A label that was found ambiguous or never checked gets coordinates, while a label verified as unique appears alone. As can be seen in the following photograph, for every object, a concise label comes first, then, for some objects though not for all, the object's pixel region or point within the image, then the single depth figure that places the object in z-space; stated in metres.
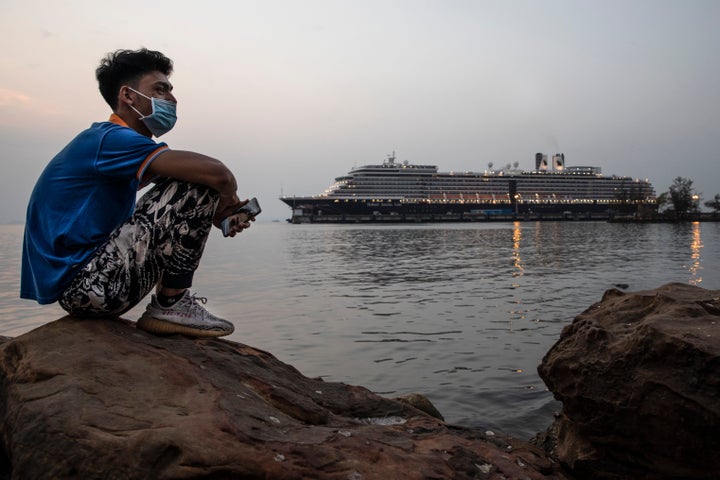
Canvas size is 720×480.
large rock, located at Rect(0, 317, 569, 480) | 1.65
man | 2.12
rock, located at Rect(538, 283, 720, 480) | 2.14
